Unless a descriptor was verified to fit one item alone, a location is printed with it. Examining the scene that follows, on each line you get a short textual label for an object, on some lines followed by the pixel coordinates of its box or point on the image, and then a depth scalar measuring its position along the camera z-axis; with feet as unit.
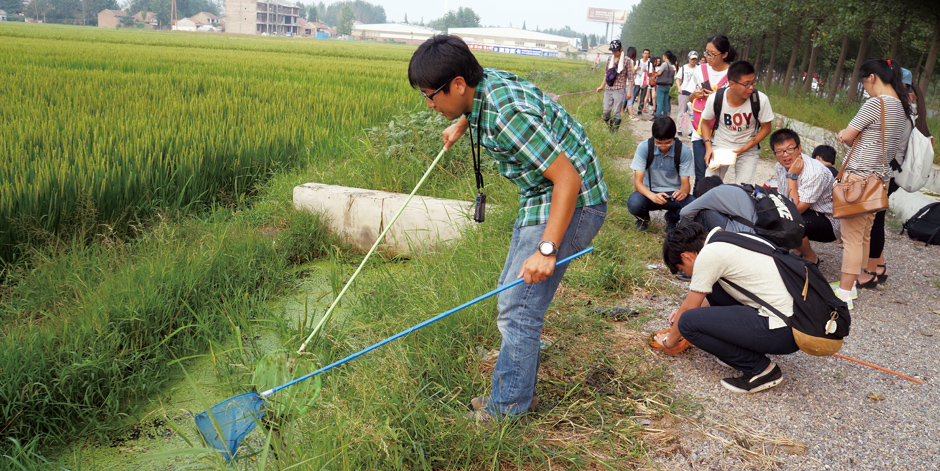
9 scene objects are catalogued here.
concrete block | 13.62
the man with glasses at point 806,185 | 12.65
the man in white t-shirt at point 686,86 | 26.99
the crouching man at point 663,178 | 14.94
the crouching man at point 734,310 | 8.03
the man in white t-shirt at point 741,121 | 13.46
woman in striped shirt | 11.52
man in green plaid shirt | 5.75
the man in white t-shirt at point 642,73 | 40.70
